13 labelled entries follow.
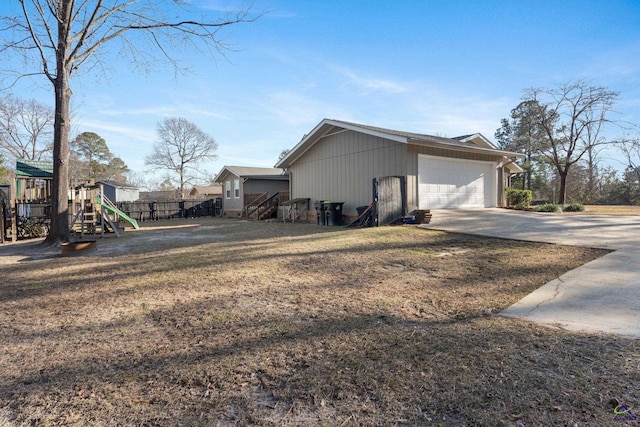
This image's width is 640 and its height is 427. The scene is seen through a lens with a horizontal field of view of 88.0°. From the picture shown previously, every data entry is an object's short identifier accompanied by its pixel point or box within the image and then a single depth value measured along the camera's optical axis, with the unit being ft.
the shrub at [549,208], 44.04
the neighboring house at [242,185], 70.28
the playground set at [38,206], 34.06
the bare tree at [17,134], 99.86
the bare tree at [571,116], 68.95
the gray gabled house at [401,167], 37.19
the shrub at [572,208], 46.37
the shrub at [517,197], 54.60
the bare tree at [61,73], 27.66
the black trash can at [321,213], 42.37
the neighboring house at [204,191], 133.77
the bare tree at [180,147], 124.98
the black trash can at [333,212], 41.91
